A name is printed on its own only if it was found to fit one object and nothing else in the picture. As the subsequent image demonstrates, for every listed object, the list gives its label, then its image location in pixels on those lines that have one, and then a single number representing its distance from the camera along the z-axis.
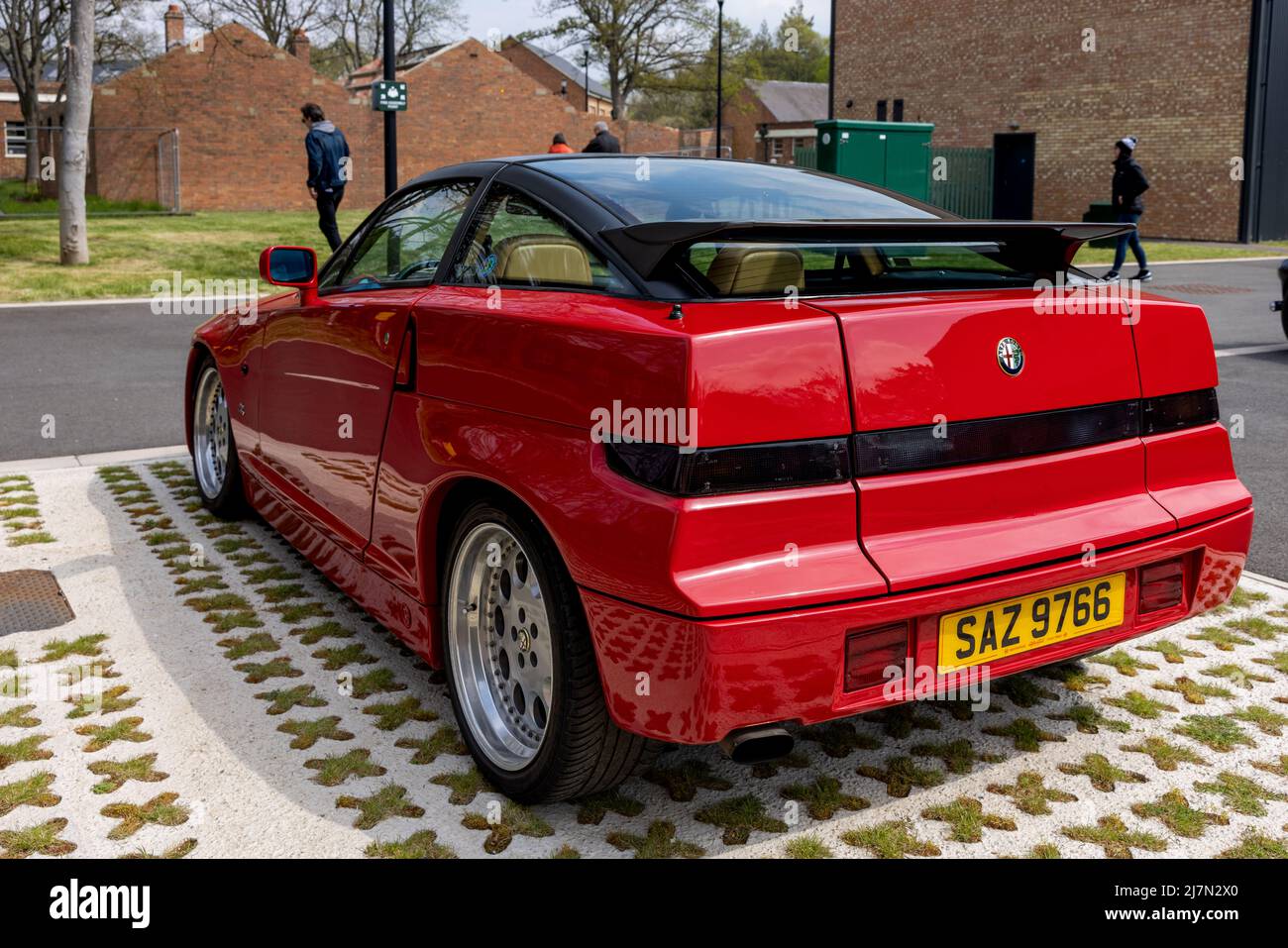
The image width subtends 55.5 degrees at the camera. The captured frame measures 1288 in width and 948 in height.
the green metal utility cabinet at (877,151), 18.84
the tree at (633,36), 54.44
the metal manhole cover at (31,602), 4.44
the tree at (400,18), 57.31
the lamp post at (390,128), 18.31
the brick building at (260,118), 36.69
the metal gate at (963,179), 32.94
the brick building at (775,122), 71.19
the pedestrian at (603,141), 16.73
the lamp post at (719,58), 50.19
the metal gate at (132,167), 35.72
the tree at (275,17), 50.41
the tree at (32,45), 40.36
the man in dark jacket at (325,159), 15.39
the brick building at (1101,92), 29.55
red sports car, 2.50
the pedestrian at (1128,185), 18.17
